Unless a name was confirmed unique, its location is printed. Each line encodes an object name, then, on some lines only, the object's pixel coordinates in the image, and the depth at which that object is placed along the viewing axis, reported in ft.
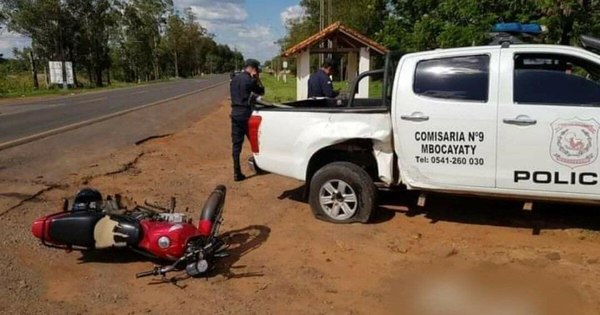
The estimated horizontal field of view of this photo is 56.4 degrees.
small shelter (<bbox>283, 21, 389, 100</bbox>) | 67.21
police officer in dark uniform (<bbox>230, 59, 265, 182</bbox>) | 27.12
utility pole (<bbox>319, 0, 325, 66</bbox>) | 106.73
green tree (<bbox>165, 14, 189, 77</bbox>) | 310.24
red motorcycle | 14.98
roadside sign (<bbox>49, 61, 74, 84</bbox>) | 137.90
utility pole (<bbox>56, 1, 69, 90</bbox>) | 164.96
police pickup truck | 16.92
